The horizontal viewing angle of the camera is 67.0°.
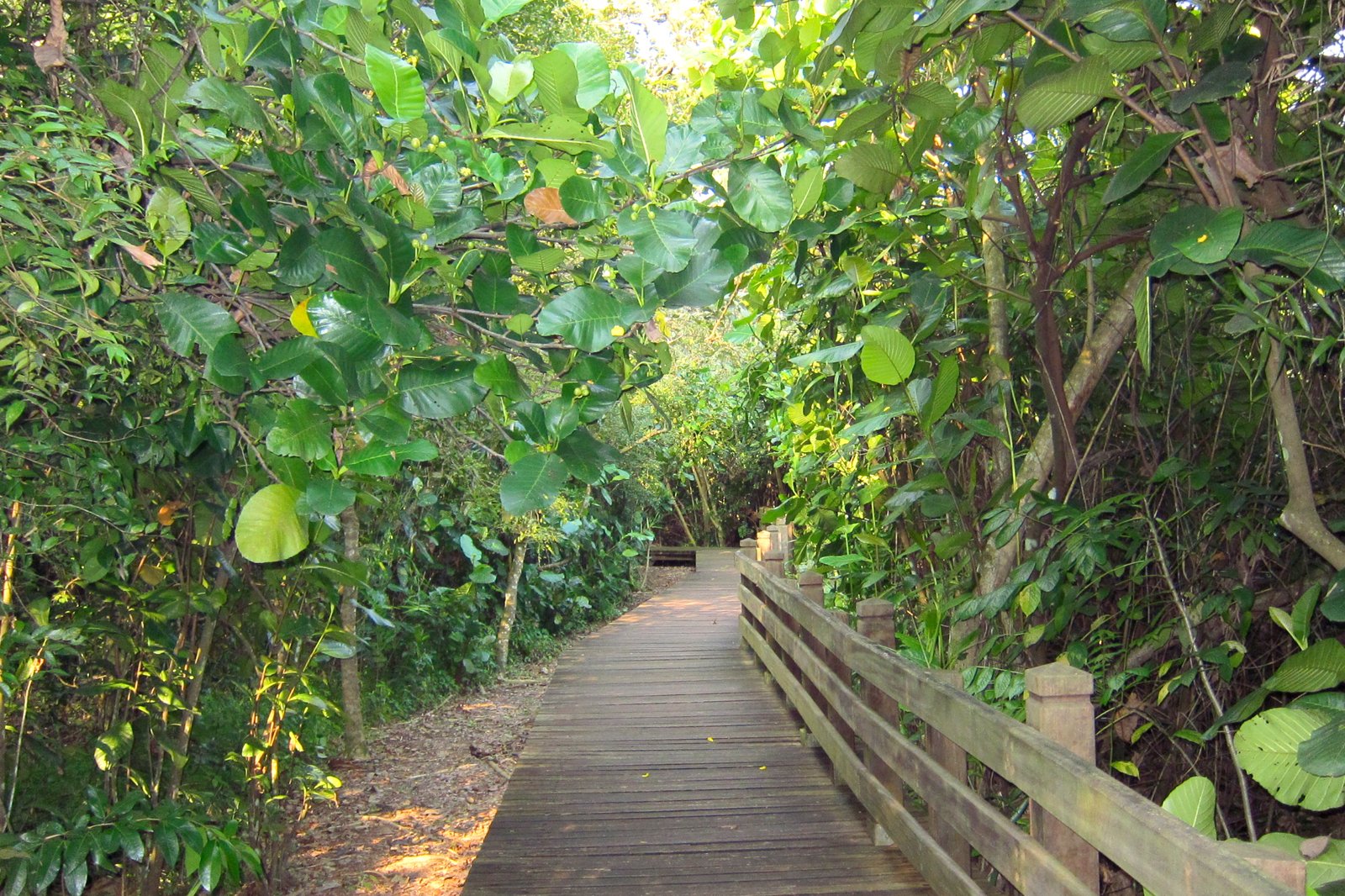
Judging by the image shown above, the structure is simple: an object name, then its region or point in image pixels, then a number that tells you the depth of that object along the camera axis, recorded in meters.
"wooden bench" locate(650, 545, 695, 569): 15.56
